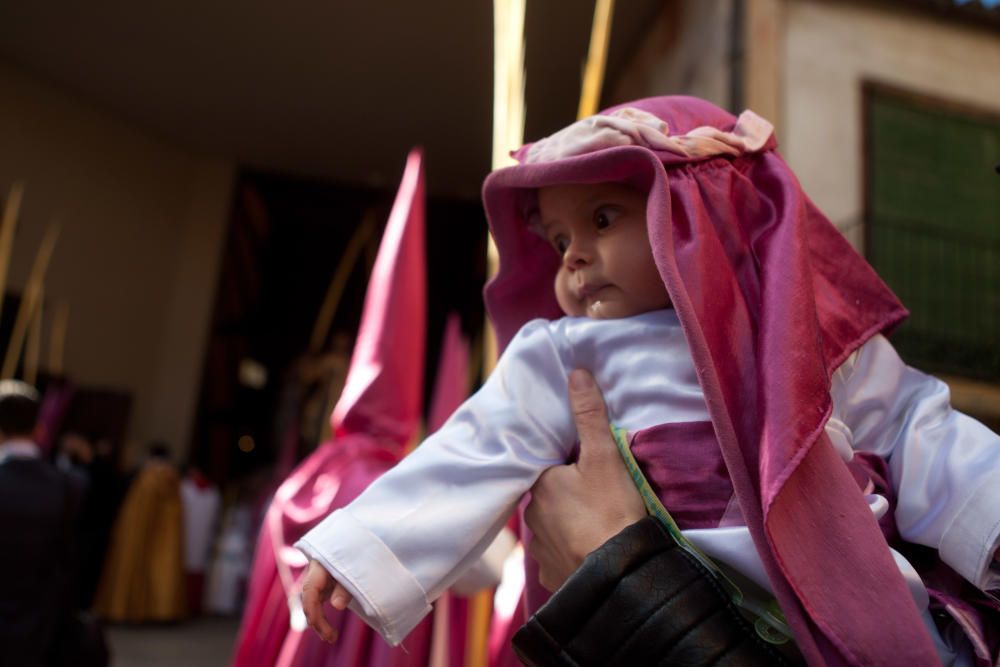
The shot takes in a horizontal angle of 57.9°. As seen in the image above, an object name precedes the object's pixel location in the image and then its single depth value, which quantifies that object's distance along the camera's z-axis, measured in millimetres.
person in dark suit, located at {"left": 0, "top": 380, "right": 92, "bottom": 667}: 3699
